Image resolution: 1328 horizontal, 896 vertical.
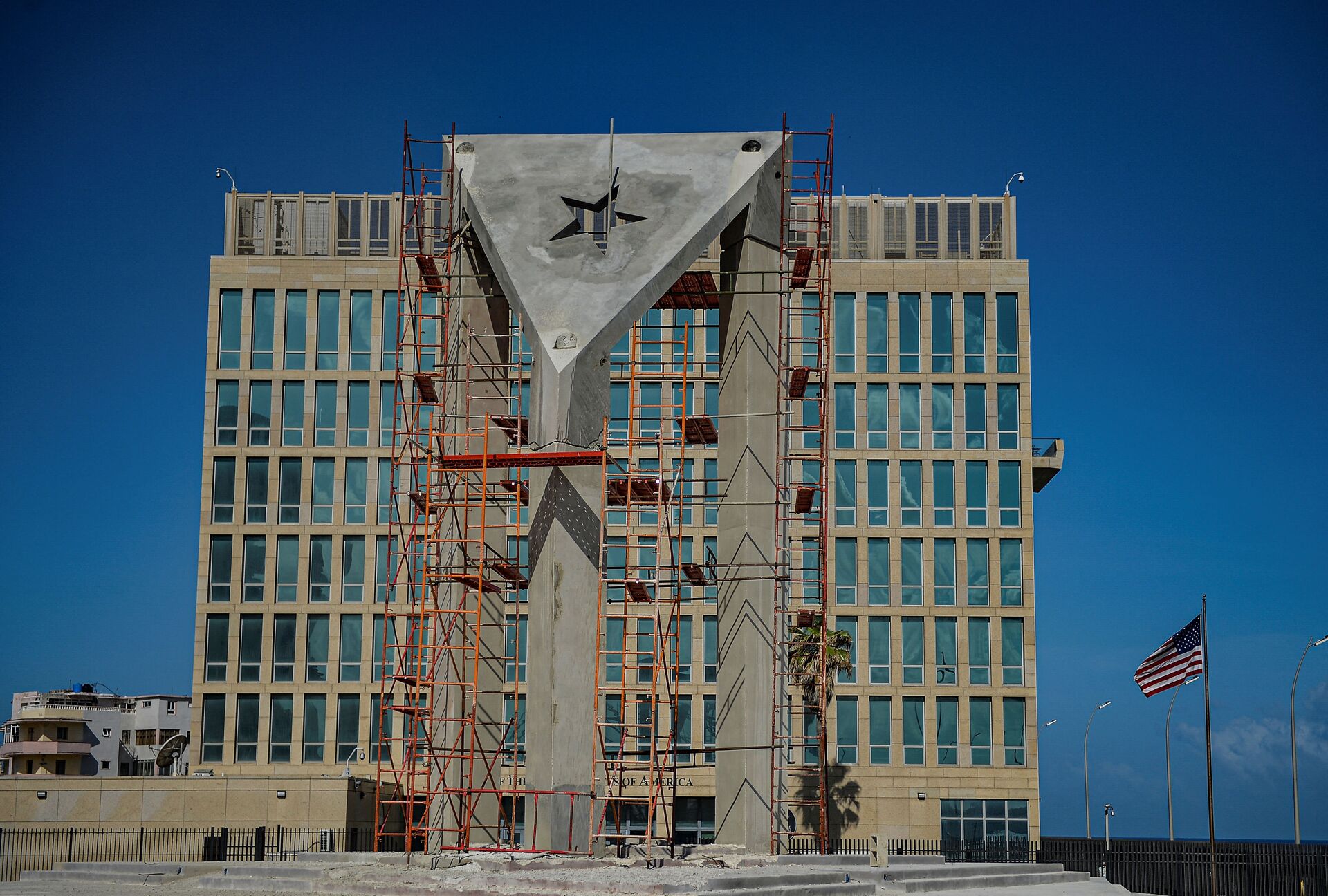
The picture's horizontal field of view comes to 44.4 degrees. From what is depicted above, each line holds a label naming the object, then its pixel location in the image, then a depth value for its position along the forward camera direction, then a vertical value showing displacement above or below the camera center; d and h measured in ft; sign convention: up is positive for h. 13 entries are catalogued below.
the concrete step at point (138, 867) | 126.41 -15.17
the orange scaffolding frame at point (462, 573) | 115.14 +7.71
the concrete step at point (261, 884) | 102.01 -13.26
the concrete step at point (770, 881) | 91.91 -11.65
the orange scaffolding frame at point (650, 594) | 202.90 +11.12
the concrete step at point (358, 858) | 107.86 -12.32
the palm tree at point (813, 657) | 193.47 +3.13
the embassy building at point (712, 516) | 213.66 +22.18
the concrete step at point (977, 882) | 117.70 -15.43
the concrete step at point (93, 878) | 118.42 -15.45
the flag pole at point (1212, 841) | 121.90 -11.46
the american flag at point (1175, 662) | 131.95 +2.07
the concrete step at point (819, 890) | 93.97 -12.42
